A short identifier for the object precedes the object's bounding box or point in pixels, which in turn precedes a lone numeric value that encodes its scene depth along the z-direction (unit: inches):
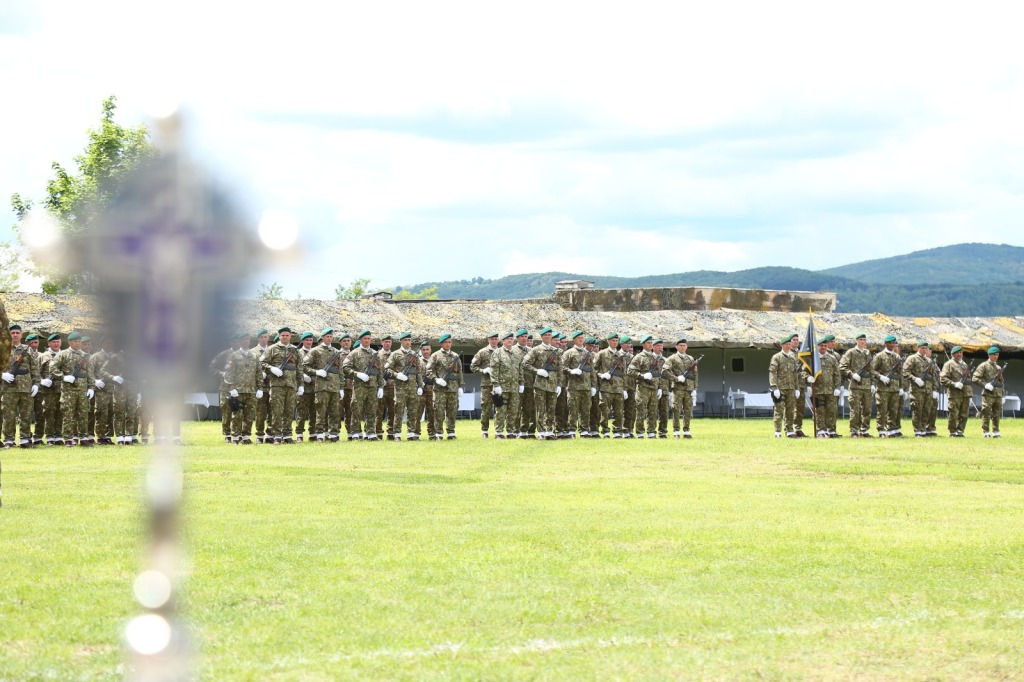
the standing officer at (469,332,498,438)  1061.1
